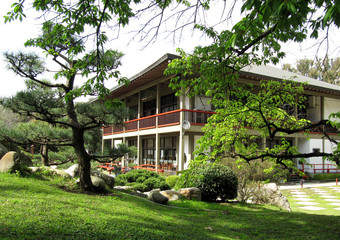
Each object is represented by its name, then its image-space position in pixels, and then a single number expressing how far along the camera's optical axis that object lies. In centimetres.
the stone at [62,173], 937
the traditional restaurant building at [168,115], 1661
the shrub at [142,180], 1264
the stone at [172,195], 1076
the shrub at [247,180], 1174
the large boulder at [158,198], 947
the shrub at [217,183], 1092
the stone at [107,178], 986
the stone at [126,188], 1096
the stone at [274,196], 1091
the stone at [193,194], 1080
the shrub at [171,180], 1480
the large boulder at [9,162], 837
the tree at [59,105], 807
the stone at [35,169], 918
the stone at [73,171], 980
